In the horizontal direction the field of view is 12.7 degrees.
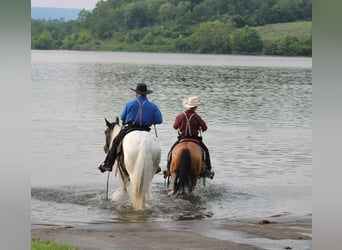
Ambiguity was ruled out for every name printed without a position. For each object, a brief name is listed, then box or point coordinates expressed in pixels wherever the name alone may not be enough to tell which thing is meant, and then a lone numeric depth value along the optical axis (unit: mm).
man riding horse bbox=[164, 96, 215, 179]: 16545
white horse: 14999
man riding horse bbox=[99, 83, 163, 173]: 15625
